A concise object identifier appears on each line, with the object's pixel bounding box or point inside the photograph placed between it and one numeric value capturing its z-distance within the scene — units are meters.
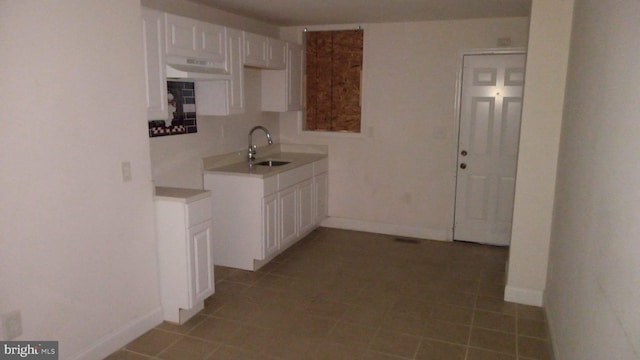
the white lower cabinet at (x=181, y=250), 3.13
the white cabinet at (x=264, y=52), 4.24
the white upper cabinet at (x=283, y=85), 5.06
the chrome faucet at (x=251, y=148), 4.87
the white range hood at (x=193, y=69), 3.26
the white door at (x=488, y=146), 4.79
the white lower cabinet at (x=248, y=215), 4.14
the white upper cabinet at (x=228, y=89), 3.98
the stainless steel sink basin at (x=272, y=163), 5.00
